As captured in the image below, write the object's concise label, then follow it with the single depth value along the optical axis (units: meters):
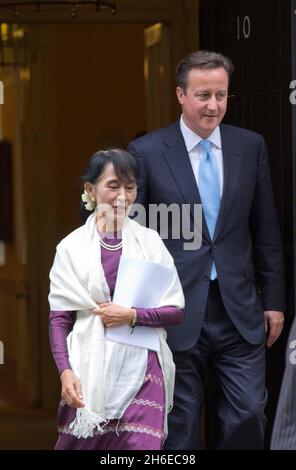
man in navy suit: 9.78
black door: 10.88
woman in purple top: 8.76
